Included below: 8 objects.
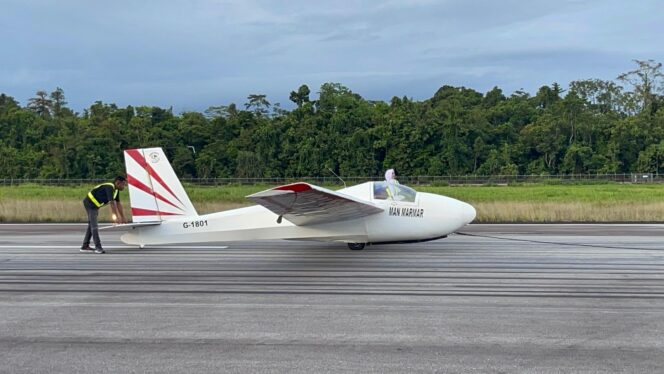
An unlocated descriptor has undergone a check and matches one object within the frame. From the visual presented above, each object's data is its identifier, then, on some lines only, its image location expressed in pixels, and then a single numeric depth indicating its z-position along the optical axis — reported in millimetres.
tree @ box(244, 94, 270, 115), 112456
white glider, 13641
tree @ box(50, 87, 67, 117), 134625
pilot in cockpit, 13984
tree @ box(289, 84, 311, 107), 105812
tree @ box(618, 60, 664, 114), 109312
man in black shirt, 14508
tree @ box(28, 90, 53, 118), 134125
